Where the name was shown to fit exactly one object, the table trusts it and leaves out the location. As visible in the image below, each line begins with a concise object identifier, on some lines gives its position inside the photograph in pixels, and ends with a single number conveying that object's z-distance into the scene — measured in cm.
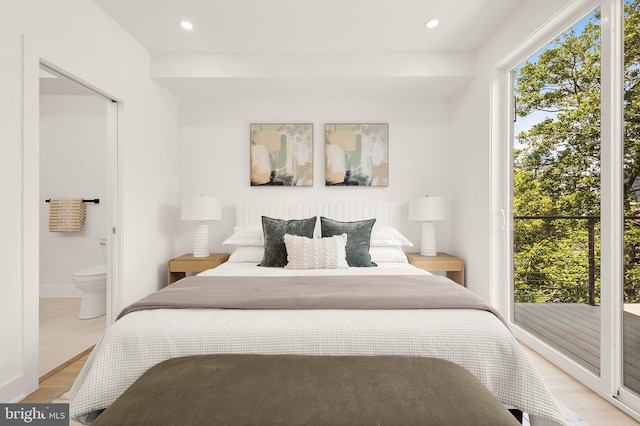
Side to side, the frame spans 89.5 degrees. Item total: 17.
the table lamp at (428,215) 343
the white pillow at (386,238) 322
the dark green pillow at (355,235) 282
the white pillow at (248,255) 306
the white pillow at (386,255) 309
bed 134
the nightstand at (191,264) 334
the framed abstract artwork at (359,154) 379
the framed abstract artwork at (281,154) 380
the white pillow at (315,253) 266
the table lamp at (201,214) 341
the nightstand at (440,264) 332
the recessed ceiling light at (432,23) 272
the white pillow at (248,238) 326
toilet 305
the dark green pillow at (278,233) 281
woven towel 383
